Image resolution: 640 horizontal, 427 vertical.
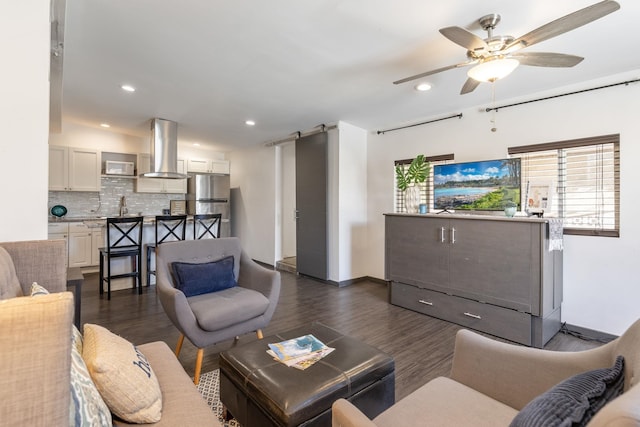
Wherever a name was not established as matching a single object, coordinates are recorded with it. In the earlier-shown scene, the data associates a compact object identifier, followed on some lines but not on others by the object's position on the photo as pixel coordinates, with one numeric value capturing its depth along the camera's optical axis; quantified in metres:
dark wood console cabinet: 2.68
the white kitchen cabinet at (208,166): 6.63
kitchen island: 5.04
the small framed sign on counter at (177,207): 6.68
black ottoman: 1.30
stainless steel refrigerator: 6.57
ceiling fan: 1.72
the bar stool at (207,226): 4.91
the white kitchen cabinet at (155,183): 6.07
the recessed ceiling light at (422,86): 3.07
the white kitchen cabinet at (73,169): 5.26
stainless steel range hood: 4.80
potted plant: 3.60
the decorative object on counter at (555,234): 2.67
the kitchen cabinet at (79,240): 5.09
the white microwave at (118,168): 5.80
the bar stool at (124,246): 3.98
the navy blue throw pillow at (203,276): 2.48
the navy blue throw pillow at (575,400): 0.65
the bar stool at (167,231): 4.34
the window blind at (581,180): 2.84
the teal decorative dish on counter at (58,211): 5.35
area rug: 1.76
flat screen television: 3.20
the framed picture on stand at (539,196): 3.08
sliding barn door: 4.82
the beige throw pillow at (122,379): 0.95
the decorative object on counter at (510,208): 2.97
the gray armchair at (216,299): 2.15
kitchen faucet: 6.09
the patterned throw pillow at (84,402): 0.80
